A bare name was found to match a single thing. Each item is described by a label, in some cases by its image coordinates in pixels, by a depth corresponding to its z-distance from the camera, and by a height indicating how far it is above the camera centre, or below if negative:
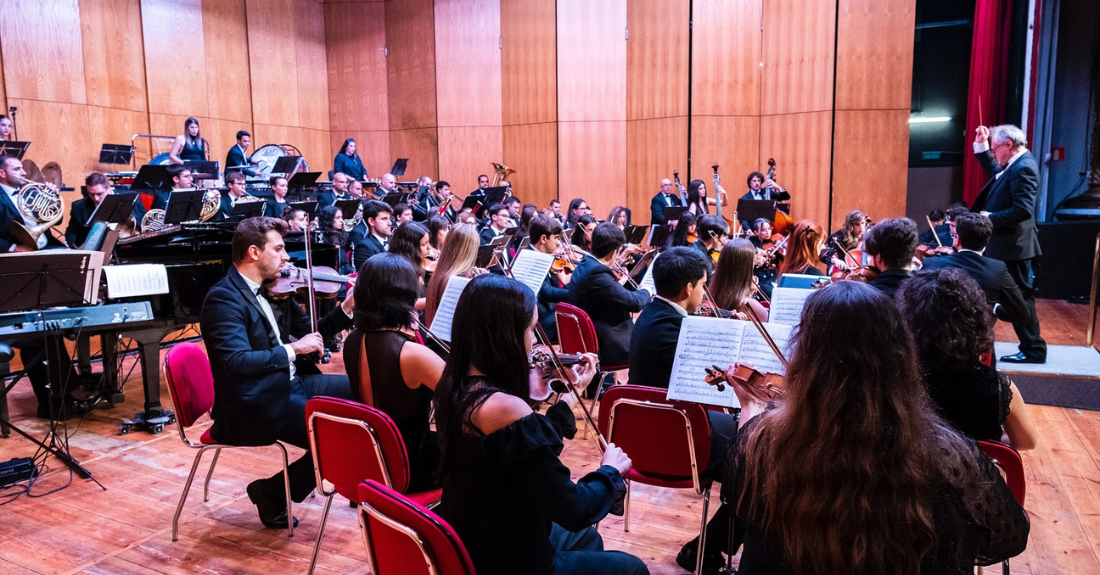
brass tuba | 11.91 +0.17
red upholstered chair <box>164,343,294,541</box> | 2.97 -0.84
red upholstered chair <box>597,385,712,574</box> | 2.49 -0.87
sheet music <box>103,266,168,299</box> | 4.29 -0.56
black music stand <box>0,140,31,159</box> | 7.03 +0.36
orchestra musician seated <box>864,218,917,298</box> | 3.34 -0.30
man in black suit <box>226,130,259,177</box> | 10.30 +0.43
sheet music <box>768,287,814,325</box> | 3.41 -0.57
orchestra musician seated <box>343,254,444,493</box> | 2.53 -0.59
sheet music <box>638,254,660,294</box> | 4.89 -0.68
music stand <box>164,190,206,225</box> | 6.05 -0.19
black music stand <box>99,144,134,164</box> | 9.15 +0.39
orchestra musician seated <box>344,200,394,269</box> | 5.80 -0.38
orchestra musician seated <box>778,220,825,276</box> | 4.48 -0.41
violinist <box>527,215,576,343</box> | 4.98 -0.71
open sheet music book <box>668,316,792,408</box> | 2.61 -0.61
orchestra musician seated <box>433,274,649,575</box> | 1.62 -0.62
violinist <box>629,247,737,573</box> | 3.05 -0.55
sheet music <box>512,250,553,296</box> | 4.38 -0.51
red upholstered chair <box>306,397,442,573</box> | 2.29 -0.84
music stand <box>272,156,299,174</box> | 9.86 +0.27
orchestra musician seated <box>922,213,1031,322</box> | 4.07 -0.44
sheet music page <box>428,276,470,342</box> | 3.50 -0.61
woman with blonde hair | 4.00 -0.41
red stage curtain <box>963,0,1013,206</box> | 9.27 +1.59
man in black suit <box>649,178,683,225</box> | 10.00 -0.27
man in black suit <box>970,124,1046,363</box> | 4.87 -0.23
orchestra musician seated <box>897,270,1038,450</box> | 1.97 -0.45
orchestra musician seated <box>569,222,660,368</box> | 4.39 -0.72
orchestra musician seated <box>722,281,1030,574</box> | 1.26 -0.49
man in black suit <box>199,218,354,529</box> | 2.92 -0.73
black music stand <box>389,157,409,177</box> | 11.57 +0.26
